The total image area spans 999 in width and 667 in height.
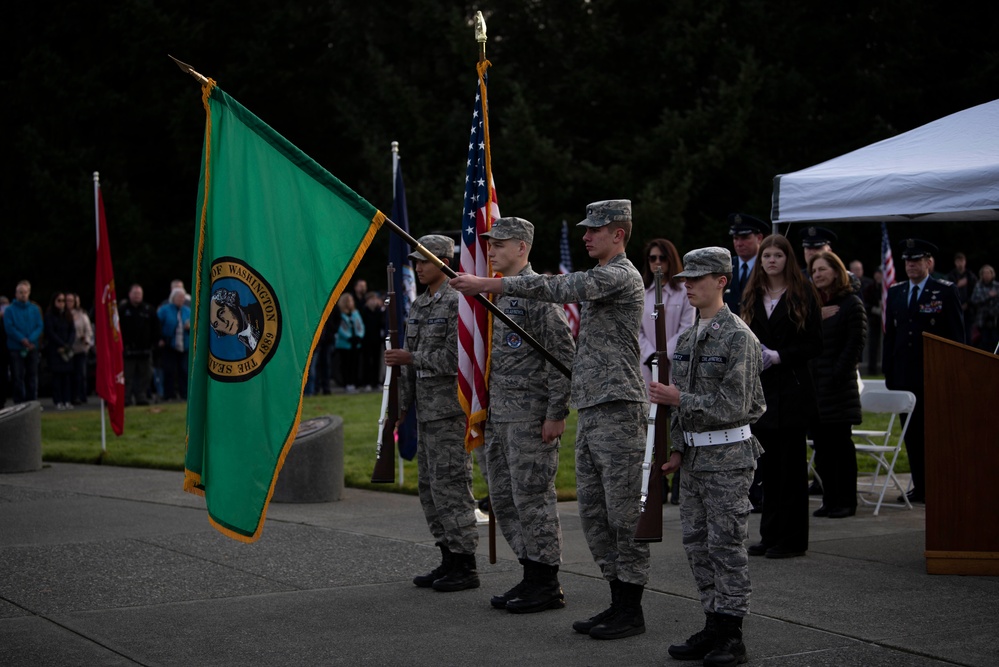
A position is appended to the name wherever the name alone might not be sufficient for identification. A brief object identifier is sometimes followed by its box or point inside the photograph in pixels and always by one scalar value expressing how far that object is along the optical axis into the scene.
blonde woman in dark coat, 9.54
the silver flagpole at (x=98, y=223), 14.03
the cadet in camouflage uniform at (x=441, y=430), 7.39
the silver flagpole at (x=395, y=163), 11.12
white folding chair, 9.80
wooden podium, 7.44
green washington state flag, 5.81
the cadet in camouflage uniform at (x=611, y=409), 6.21
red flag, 14.23
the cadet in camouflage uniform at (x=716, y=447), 5.66
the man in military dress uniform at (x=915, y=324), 10.41
